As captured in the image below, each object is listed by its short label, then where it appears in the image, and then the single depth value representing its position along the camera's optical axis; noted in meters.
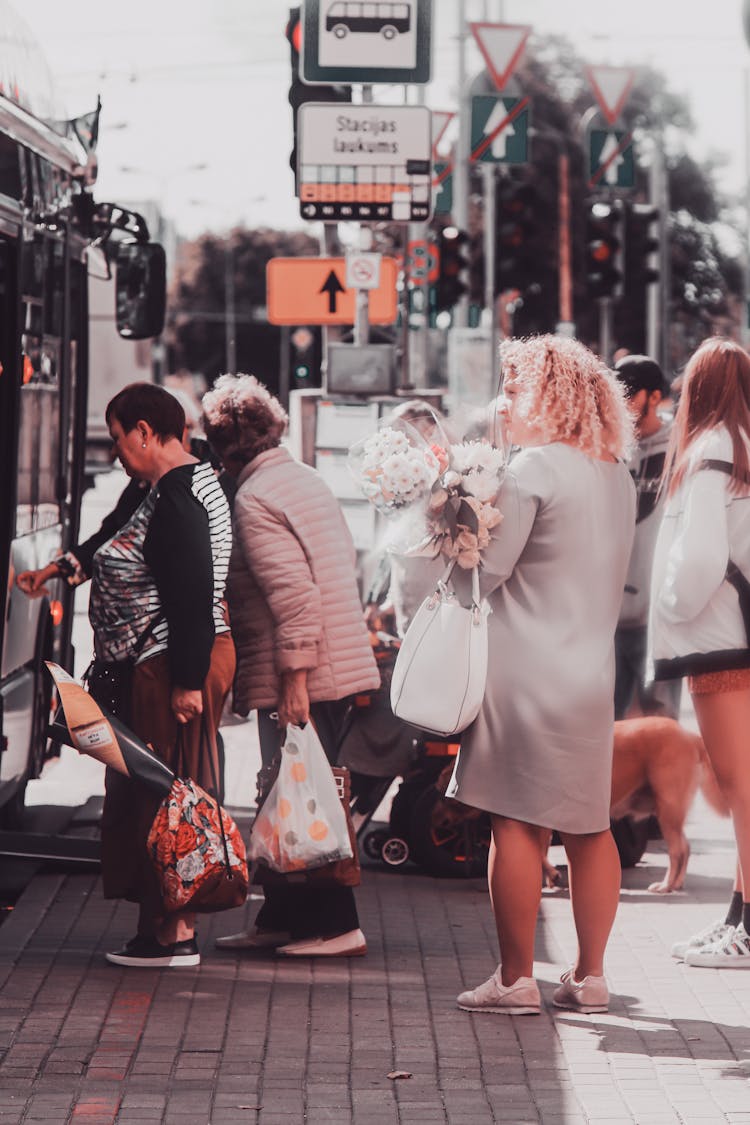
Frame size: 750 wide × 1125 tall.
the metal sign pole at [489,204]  42.59
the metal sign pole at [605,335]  41.39
